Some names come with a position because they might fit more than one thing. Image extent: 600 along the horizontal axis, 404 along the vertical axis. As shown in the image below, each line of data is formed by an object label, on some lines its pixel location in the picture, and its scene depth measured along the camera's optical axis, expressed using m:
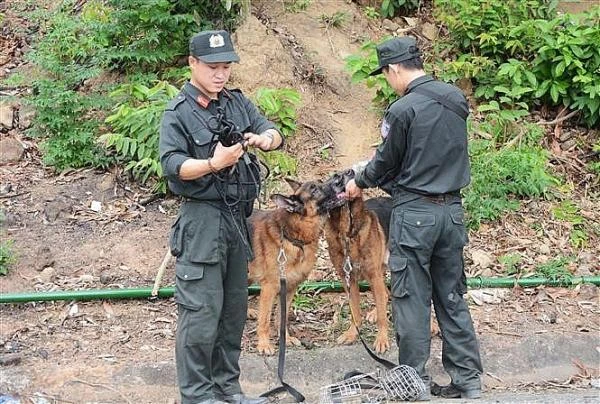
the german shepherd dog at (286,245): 6.80
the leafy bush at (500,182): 8.91
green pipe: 7.31
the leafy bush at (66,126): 9.18
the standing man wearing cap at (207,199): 5.27
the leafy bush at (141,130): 8.87
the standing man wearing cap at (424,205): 5.82
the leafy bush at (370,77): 9.76
